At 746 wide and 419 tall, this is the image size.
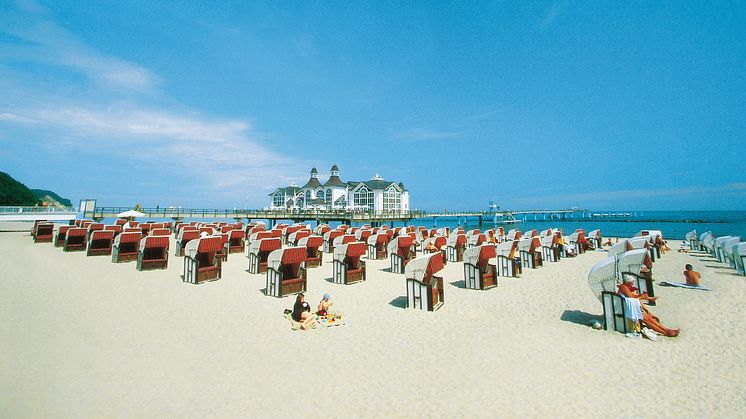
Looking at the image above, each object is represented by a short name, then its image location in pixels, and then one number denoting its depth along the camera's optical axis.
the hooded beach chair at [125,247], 14.33
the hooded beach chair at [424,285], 8.17
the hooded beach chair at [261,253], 12.73
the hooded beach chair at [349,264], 11.30
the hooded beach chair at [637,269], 9.02
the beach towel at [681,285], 10.42
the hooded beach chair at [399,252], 13.64
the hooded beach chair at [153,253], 12.84
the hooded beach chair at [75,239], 17.39
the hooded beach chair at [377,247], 17.61
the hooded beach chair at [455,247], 17.14
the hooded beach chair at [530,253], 14.92
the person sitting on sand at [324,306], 7.33
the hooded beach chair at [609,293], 6.65
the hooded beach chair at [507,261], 12.70
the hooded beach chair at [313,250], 14.34
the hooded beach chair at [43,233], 21.25
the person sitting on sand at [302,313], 6.84
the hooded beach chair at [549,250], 16.95
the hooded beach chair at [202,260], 10.91
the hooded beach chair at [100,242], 16.05
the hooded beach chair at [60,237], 18.84
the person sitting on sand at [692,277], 10.49
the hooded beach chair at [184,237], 16.03
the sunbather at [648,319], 6.44
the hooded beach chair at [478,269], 10.48
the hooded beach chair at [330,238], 19.31
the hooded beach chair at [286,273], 9.36
